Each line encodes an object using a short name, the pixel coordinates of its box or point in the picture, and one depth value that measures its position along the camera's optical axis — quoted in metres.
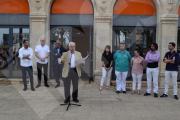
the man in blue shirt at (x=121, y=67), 8.55
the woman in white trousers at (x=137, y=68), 8.44
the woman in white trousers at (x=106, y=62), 8.94
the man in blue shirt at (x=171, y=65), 7.61
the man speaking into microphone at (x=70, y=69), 6.78
